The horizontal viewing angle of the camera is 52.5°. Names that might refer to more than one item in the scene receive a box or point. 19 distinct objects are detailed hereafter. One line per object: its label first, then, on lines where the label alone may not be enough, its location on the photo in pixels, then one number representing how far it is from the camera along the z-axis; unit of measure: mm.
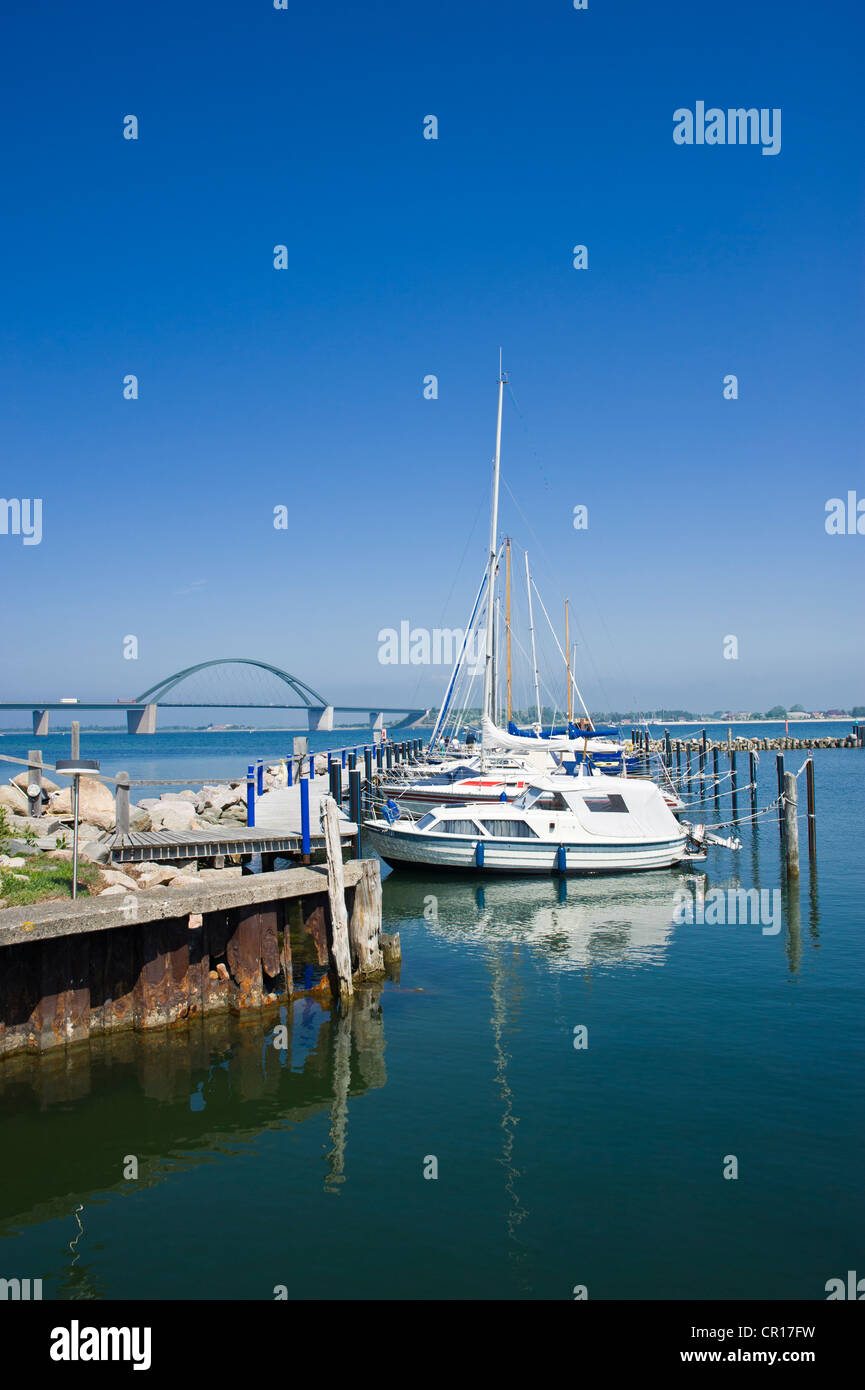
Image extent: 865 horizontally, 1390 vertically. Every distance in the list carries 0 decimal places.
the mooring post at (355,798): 25297
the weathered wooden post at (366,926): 16859
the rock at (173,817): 24062
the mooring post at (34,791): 27891
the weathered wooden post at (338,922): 15789
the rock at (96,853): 17612
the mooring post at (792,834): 26875
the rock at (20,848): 17938
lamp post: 13355
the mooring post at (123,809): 19797
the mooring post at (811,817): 29516
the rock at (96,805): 24881
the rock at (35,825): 21734
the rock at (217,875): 16786
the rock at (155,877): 16969
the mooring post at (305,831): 18594
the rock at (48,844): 18797
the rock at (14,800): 25094
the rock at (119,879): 15776
